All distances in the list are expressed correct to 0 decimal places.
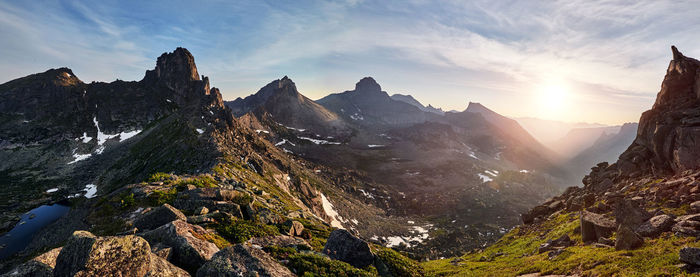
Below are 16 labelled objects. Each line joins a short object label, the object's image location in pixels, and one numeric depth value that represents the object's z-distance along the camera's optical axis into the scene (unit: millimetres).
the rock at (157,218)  20281
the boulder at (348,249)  21359
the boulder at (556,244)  29438
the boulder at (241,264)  12469
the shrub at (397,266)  23094
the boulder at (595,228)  27188
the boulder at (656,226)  22141
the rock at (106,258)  10969
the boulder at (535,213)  55594
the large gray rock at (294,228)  27844
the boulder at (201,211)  25070
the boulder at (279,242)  21578
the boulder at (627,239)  21016
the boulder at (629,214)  24875
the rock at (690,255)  15430
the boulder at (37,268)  11722
